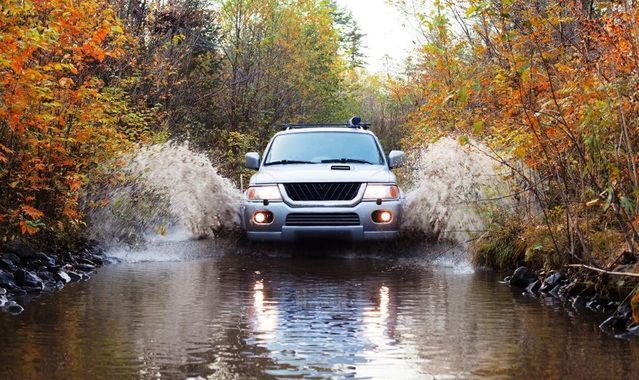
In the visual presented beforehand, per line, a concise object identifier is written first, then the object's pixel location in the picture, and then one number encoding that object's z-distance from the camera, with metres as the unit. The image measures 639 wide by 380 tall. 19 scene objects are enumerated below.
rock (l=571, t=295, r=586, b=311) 9.18
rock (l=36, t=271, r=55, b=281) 11.20
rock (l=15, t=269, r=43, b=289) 10.54
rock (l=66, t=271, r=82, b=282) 11.65
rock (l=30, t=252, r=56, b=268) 11.99
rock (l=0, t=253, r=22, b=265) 11.60
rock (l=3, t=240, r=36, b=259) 11.95
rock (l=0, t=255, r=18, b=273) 11.11
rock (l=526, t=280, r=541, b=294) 10.51
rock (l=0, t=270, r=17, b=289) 10.23
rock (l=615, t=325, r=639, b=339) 7.46
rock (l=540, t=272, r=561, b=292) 10.45
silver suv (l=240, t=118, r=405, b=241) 13.88
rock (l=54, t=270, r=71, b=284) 11.29
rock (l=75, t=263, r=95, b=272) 12.65
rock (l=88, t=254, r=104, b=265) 13.67
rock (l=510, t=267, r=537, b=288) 11.03
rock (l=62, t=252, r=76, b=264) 12.99
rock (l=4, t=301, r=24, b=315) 8.65
